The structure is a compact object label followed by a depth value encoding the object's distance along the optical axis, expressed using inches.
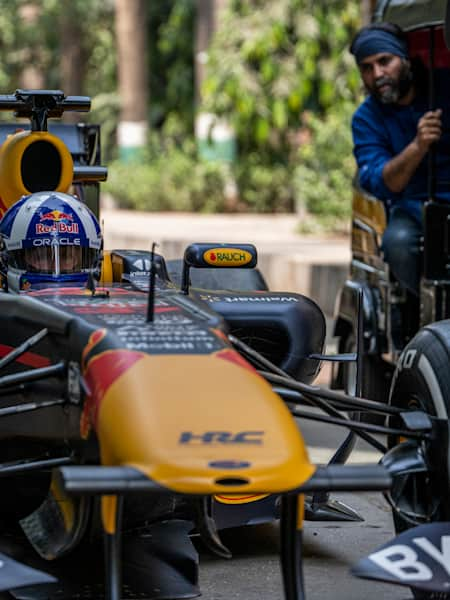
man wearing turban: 311.0
